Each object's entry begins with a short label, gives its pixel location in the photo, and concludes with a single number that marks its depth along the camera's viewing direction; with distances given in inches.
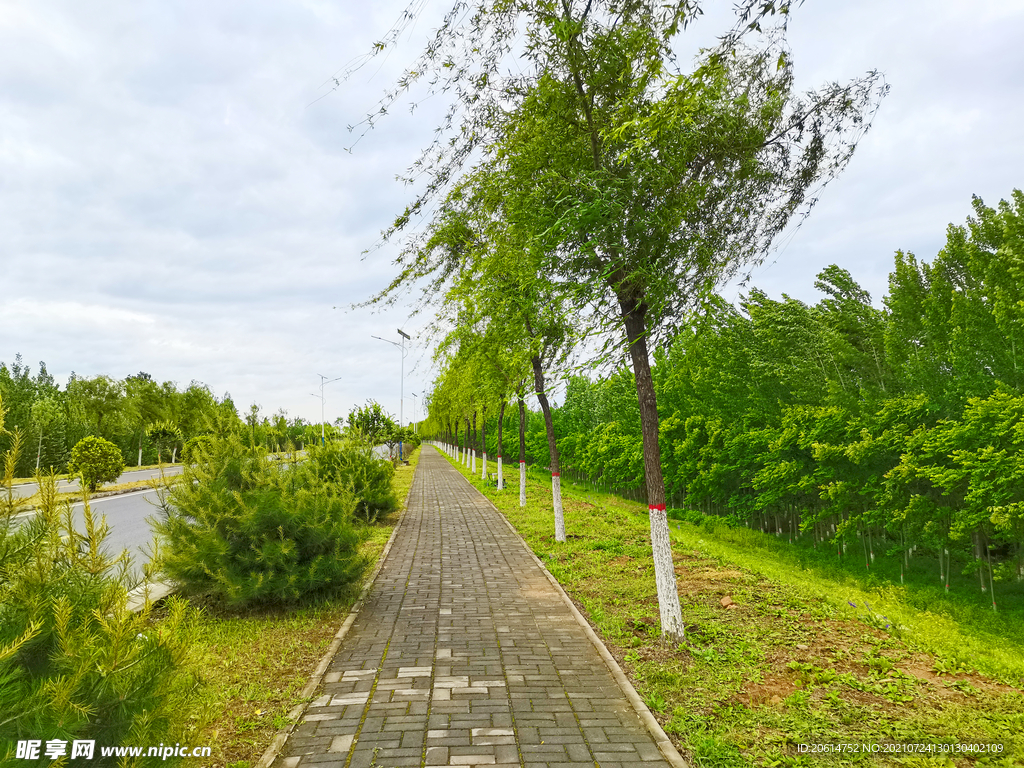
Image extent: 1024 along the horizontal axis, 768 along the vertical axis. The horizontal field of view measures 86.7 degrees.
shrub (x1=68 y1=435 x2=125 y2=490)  840.9
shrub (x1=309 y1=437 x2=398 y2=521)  499.5
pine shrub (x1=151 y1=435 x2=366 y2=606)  255.0
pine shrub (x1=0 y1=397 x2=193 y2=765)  80.0
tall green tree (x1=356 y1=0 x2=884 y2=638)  220.4
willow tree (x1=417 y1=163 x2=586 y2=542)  267.4
